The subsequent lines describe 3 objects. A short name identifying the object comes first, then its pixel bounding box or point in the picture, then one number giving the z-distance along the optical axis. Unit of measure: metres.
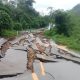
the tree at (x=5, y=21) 16.49
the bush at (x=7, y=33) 17.72
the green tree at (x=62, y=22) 19.44
